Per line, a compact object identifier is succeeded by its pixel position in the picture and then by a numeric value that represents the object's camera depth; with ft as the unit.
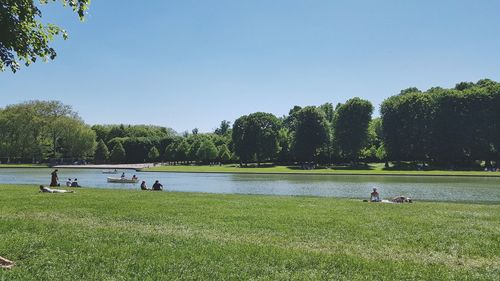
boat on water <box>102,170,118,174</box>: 273.09
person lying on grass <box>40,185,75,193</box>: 97.61
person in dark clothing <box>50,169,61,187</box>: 116.78
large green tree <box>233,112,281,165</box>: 382.63
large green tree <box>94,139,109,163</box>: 461.78
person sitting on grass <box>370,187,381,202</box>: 94.68
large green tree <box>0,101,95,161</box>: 412.36
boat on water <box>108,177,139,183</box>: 186.91
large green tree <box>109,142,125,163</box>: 464.65
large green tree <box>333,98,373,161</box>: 338.75
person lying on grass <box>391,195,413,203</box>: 95.40
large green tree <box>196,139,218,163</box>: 428.97
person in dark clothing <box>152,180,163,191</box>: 128.67
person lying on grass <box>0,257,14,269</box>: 31.59
